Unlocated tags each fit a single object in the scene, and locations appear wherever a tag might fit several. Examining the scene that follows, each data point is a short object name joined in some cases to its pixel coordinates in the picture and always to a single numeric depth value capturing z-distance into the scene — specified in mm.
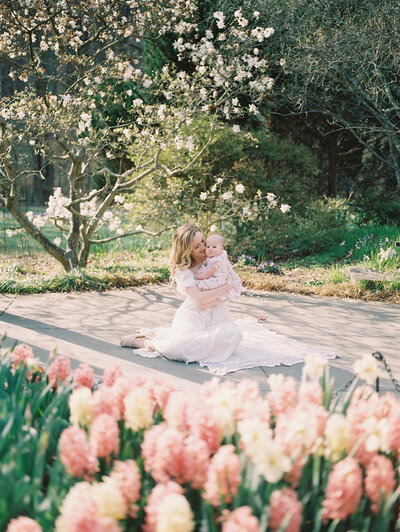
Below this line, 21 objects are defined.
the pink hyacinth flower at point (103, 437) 1682
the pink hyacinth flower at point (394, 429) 1771
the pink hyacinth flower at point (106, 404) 1922
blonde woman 4242
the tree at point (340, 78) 8891
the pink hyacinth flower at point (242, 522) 1301
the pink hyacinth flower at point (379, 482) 1564
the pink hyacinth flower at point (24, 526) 1329
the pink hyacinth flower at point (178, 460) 1574
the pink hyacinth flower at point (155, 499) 1371
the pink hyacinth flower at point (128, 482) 1435
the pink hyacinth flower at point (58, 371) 2365
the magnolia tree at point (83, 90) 7250
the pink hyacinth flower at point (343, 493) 1511
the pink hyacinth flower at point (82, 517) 1288
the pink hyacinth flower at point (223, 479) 1480
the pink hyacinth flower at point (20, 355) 2492
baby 4539
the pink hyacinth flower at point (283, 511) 1403
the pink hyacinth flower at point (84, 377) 2326
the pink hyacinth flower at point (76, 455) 1610
